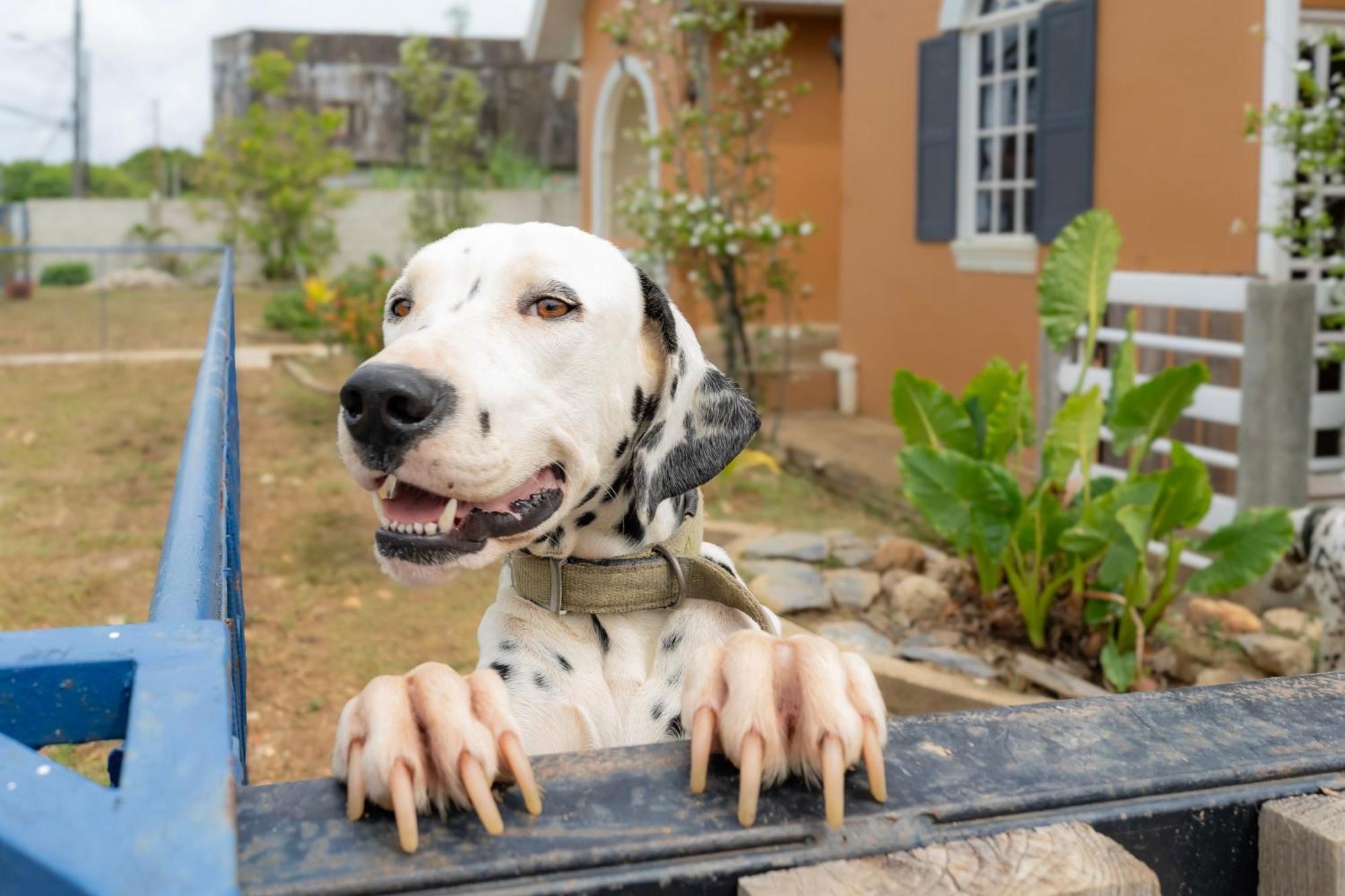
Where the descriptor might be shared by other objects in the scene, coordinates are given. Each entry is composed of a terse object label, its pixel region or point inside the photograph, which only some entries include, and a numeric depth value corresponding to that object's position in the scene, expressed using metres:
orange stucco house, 6.98
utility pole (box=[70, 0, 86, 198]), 34.47
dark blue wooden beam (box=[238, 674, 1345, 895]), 1.02
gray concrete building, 37.91
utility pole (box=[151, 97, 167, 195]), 37.34
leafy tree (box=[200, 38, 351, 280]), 24.52
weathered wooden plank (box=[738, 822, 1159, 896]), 1.03
